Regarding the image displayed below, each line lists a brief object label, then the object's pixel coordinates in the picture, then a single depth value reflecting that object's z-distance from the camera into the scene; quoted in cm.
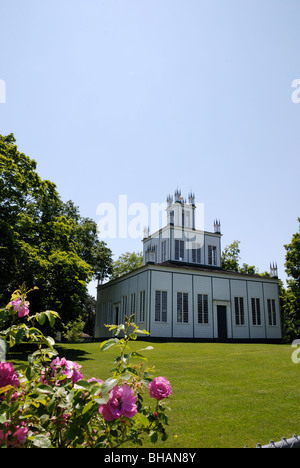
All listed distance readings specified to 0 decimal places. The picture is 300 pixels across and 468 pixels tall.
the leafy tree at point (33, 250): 1873
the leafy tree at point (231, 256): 5429
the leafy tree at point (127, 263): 6550
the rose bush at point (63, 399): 203
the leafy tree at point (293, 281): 3903
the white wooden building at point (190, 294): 2939
